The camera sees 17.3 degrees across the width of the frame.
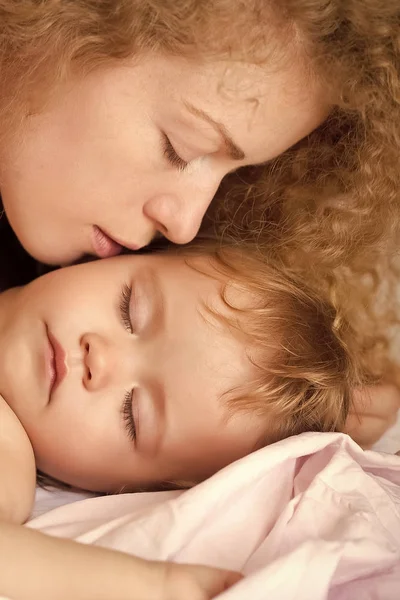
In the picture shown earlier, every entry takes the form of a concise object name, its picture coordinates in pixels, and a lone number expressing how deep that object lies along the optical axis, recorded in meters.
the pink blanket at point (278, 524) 0.48
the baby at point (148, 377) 0.53
